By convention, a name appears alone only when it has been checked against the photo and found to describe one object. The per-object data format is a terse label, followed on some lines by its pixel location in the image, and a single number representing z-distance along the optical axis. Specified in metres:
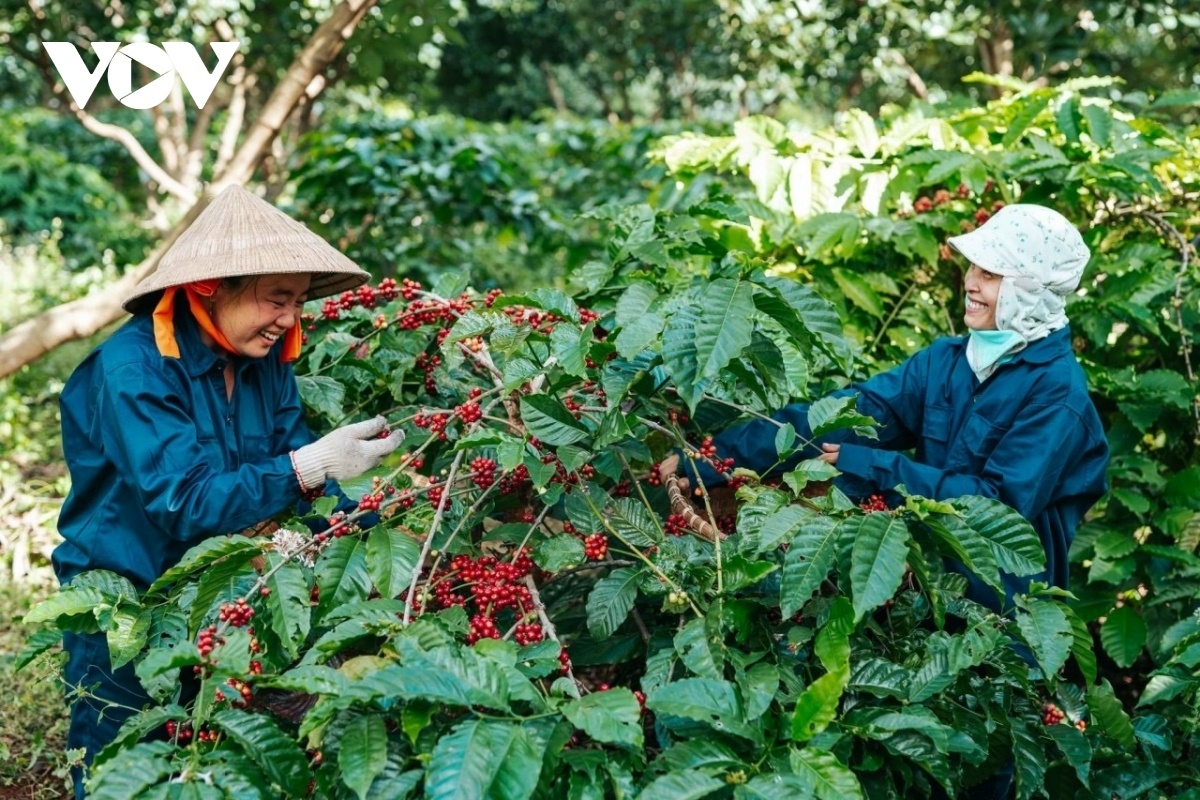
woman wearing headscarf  2.33
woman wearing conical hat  2.16
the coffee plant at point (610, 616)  1.61
